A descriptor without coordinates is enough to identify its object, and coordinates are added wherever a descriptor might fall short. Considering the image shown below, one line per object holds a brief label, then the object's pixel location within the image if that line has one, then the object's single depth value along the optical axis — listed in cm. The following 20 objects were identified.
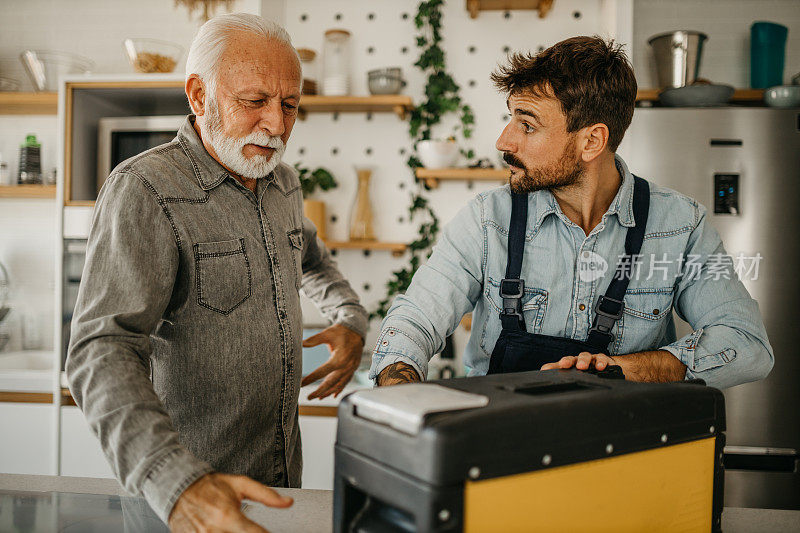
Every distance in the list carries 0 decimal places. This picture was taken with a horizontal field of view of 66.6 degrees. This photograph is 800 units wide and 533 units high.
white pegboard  307
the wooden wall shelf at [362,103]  285
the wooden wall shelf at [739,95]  270
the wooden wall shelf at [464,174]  280
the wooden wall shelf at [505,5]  289
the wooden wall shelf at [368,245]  293
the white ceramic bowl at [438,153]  284
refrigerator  244
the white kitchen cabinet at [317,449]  244
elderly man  100
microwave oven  254
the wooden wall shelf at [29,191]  276
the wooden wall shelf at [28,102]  275
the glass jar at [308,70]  295
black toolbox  58
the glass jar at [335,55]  302
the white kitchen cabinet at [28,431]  259
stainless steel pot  262
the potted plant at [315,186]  296
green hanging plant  303
